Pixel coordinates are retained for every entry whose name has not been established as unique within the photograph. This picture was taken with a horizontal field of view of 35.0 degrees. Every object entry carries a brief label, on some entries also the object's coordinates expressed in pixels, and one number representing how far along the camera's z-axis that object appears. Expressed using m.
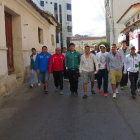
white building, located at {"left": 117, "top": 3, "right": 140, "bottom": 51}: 17.77
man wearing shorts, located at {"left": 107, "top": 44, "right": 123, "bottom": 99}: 7.04
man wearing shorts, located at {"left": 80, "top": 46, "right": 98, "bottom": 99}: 7.28
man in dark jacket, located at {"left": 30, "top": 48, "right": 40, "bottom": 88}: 9.27
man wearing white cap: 7.66
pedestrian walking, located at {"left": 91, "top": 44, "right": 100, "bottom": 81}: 10.64
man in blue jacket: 8.02
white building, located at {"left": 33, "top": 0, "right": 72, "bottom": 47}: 66.12
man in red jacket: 7.88
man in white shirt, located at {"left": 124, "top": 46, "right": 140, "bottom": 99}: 7.01
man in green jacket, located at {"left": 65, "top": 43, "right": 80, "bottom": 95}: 7.53
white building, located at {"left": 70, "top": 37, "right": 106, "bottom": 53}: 88.51
